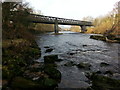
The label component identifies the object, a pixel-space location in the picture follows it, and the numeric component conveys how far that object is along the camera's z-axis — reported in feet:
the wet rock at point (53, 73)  16.90
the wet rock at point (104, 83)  14.49
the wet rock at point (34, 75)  16.61
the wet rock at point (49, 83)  13.74
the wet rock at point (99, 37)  67.92
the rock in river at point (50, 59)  24.90
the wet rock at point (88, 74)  18.40
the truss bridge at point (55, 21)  103.33
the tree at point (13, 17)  37.62
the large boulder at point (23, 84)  13.02
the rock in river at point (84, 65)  22.46
